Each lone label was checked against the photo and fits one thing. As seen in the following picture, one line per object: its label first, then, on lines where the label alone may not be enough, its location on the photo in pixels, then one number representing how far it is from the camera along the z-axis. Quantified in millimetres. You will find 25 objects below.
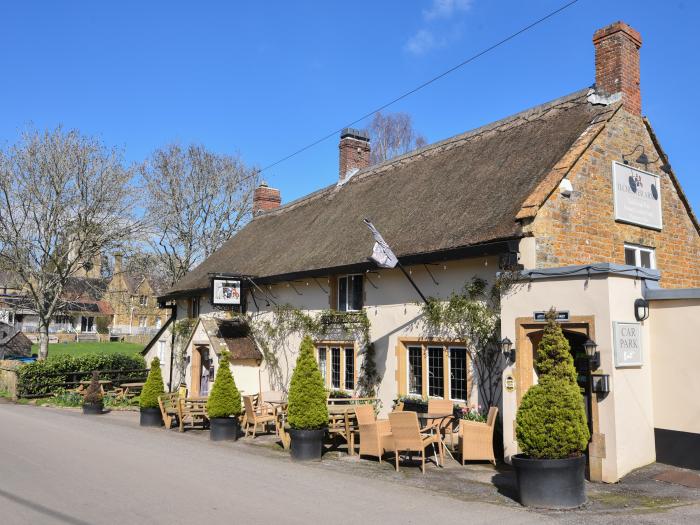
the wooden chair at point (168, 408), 15445
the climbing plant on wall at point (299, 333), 14188
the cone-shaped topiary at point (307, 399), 10977
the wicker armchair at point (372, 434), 10750
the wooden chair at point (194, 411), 14766
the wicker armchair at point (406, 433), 9570
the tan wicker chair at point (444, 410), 11094
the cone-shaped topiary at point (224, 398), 13211
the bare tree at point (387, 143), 38344
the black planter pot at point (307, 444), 10945
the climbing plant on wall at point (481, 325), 11039
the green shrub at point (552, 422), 7469
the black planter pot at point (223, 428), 13297
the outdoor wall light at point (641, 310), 9501
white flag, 11836
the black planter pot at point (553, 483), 7371
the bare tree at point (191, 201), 33375
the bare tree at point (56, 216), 25719
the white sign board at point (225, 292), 18484
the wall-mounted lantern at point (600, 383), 8812
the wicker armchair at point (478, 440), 10219
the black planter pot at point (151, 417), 15859
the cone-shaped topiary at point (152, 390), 15859
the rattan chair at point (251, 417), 13438
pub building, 9383
